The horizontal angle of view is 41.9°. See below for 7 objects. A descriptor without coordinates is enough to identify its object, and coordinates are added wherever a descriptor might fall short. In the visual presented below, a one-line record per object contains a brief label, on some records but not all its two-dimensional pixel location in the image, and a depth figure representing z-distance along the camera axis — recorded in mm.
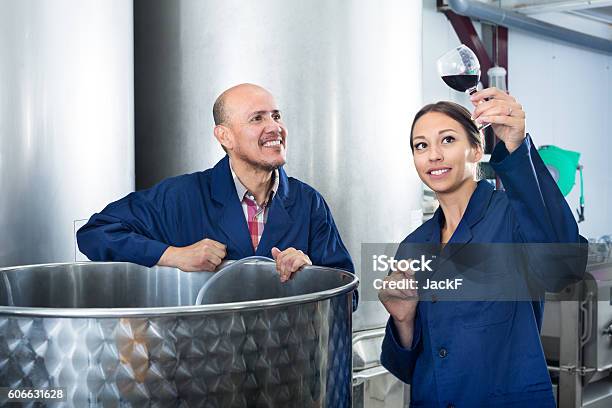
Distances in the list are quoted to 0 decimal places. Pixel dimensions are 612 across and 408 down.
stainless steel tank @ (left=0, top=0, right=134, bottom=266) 2119
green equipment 5023
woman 1563
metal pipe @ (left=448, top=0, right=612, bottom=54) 4609
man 2016
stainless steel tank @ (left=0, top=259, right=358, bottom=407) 1145
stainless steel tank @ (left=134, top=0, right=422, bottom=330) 2674
